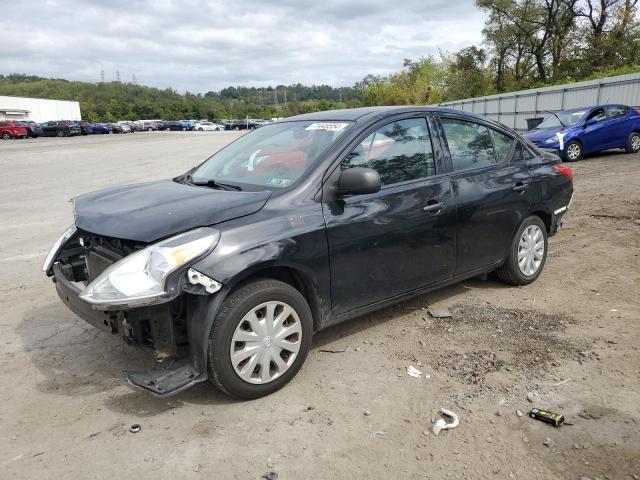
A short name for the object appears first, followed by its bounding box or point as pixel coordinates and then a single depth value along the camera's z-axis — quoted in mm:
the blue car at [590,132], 14609
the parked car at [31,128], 47219
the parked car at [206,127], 79125
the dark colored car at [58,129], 48912
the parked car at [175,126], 79750
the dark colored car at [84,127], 53684
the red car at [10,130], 46188
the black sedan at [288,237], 3029
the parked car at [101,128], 57906
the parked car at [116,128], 61400
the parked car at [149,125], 73788
